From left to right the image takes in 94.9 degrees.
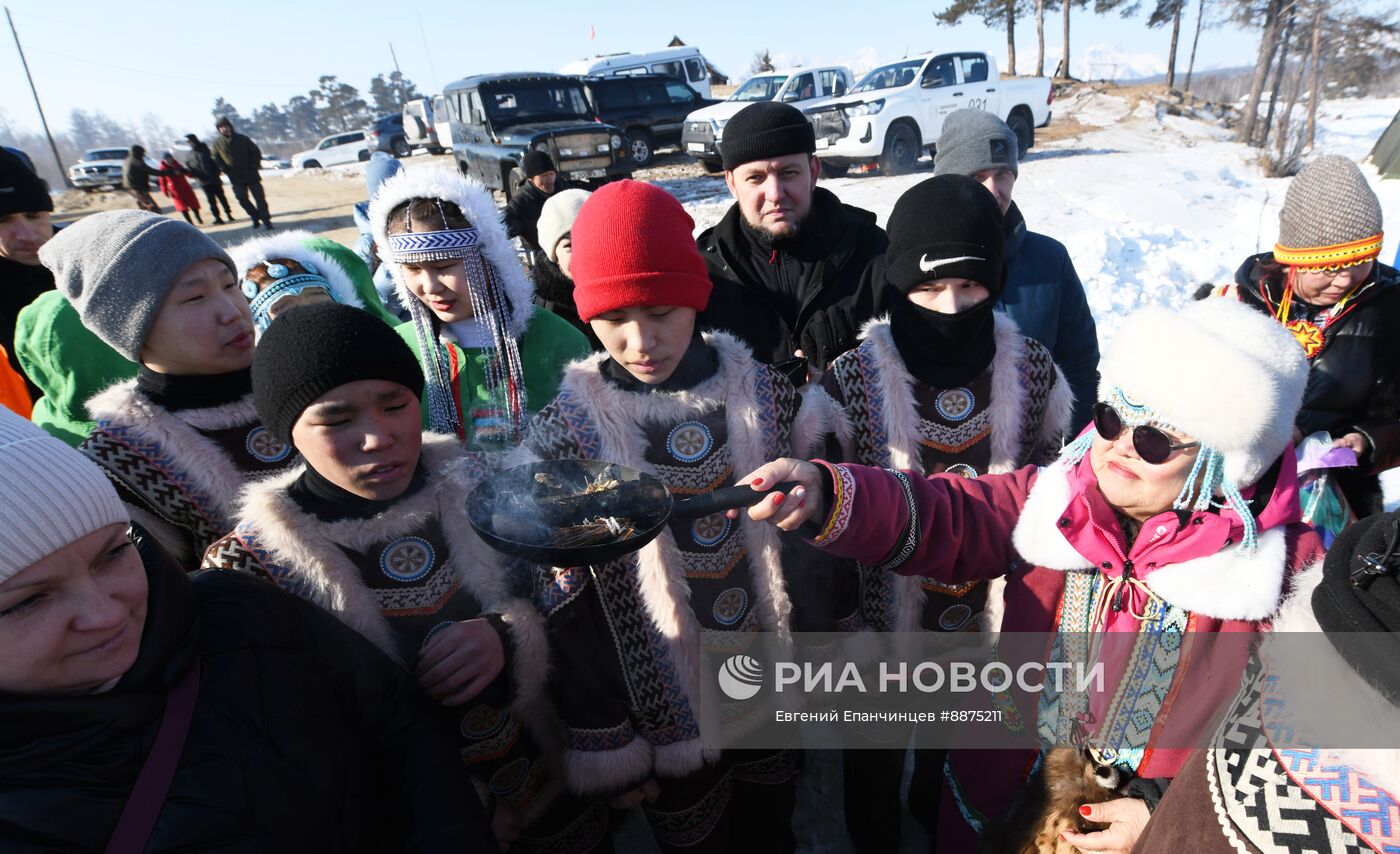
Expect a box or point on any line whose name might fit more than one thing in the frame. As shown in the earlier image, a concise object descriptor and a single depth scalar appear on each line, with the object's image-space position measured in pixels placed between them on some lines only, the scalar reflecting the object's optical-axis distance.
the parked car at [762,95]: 13.91
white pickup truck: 12.90
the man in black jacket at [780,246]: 3.09
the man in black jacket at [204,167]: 15.25
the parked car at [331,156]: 28.80
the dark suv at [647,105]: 16.50
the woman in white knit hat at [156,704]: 1.01
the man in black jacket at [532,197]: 6.36
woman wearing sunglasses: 1.32
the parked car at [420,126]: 22.33
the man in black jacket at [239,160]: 13.52
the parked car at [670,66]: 22.44
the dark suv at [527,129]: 12.76
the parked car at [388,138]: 24.69
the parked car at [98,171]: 25.98
